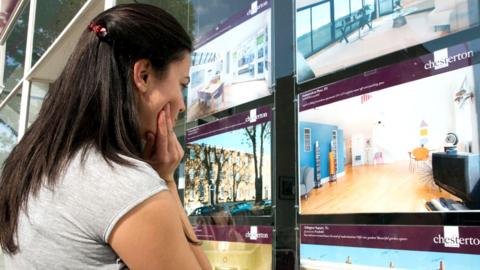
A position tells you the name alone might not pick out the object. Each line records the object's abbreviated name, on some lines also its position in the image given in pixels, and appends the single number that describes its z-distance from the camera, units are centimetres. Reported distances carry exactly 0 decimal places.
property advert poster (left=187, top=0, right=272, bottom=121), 153
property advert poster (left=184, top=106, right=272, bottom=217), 148
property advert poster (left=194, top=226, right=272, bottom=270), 142
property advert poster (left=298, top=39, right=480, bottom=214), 93
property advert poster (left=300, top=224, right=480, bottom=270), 90
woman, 72
